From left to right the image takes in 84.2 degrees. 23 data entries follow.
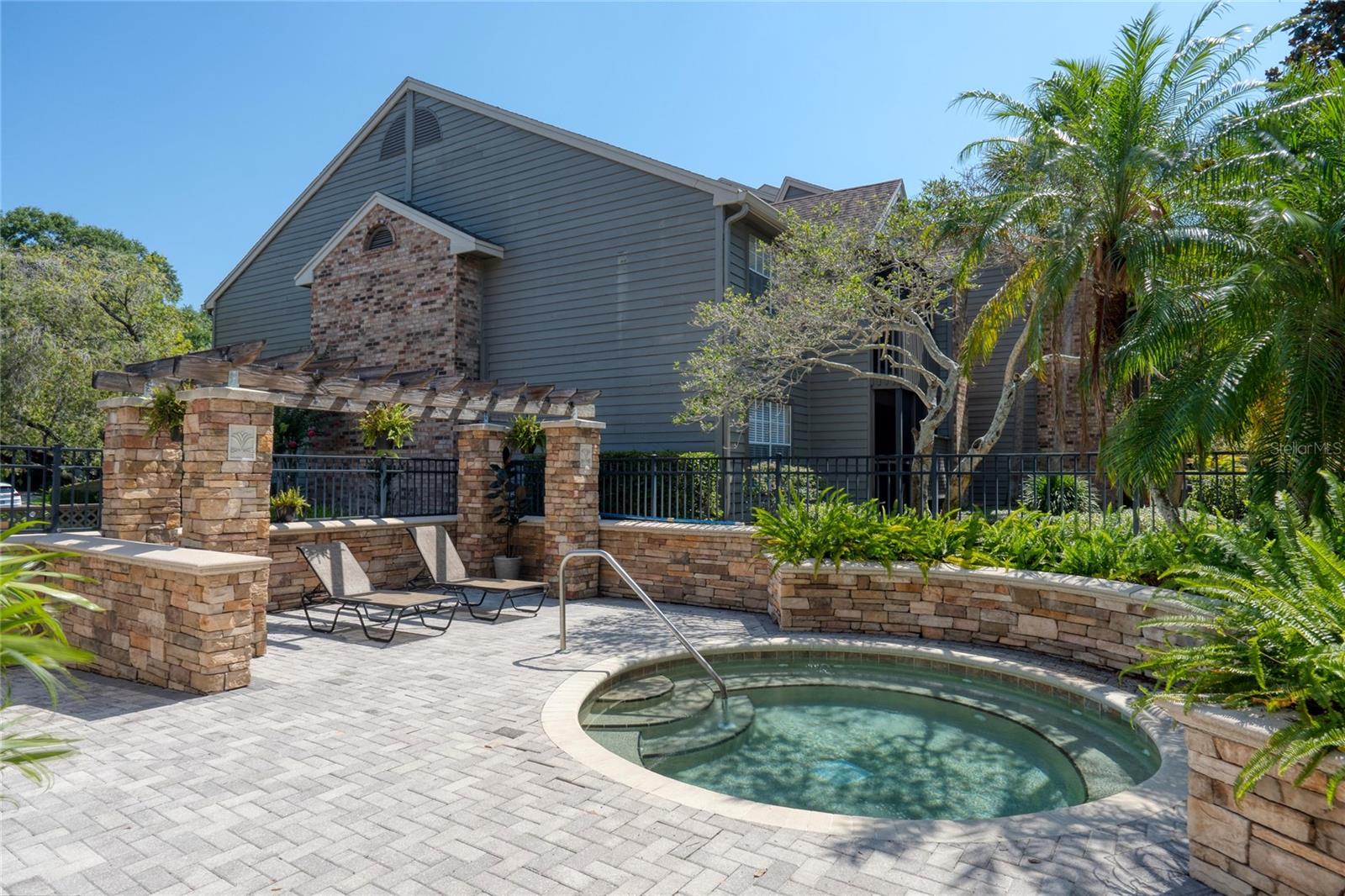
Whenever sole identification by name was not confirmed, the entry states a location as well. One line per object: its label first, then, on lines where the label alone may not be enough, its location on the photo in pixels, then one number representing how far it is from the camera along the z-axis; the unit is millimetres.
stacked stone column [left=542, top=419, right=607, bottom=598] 10070
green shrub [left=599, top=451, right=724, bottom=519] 10477
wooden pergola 7078
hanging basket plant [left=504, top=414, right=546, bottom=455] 11094
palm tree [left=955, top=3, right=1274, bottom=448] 7383
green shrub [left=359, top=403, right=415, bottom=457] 10906
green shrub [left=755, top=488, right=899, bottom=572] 7902
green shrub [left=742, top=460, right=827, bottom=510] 9484
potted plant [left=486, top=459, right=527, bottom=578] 11008
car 13151
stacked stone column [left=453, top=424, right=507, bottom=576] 10883
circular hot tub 4191
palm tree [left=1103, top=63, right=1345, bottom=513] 5543
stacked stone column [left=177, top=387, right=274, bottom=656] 6848
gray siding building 13305
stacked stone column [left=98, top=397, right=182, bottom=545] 8133
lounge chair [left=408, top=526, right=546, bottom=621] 8789
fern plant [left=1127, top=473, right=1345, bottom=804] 2838
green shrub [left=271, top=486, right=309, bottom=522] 9555
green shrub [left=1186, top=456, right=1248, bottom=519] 7014
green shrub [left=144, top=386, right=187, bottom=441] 7711
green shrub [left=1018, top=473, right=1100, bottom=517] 12273
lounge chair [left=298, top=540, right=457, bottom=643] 7781
